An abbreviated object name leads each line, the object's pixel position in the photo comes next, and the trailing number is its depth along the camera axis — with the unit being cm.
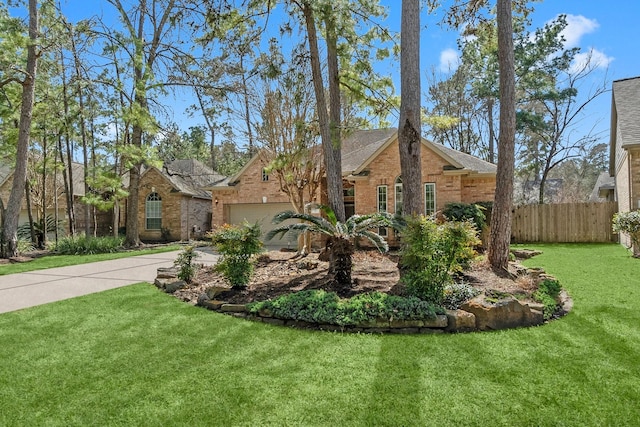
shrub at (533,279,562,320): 477
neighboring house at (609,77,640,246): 1098
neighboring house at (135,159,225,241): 2031
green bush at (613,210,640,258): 987
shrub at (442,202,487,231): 1225
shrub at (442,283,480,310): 491
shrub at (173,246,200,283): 688
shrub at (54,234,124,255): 1389
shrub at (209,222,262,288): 607
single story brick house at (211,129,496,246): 1410
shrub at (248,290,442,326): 441
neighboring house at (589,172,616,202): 2040
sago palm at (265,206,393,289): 596
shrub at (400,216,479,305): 489
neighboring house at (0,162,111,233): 2002
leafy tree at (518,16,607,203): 2145
